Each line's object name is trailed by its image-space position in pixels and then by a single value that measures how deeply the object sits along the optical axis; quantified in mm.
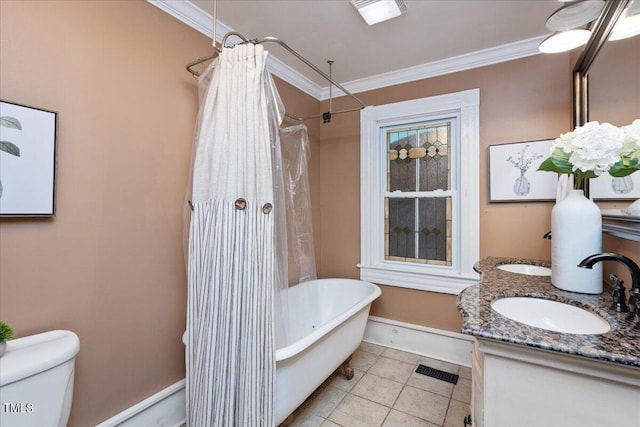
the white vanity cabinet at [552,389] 703
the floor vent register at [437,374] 2146
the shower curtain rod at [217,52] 1351
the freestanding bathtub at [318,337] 1445
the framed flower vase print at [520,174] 2055
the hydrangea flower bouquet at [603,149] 974
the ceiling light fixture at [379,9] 1647
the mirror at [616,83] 1100
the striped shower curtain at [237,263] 1317
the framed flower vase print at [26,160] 1087
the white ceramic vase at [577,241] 1128
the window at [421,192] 2322
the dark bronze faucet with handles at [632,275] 875
